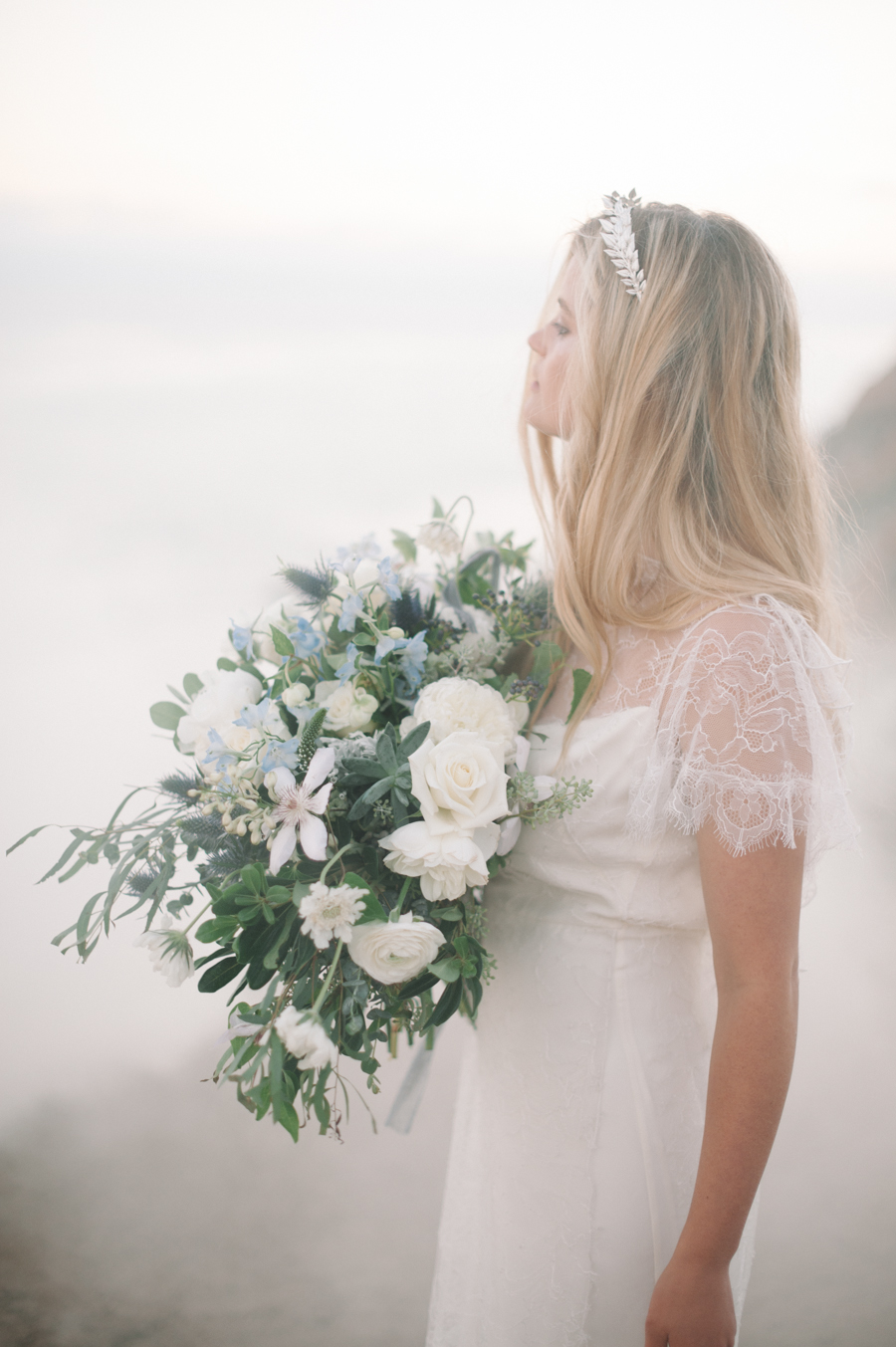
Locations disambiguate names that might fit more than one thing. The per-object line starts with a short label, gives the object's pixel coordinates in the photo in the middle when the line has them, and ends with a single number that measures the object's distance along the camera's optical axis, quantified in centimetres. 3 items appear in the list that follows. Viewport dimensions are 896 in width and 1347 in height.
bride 77
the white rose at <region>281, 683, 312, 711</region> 81
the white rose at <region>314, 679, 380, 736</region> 81
